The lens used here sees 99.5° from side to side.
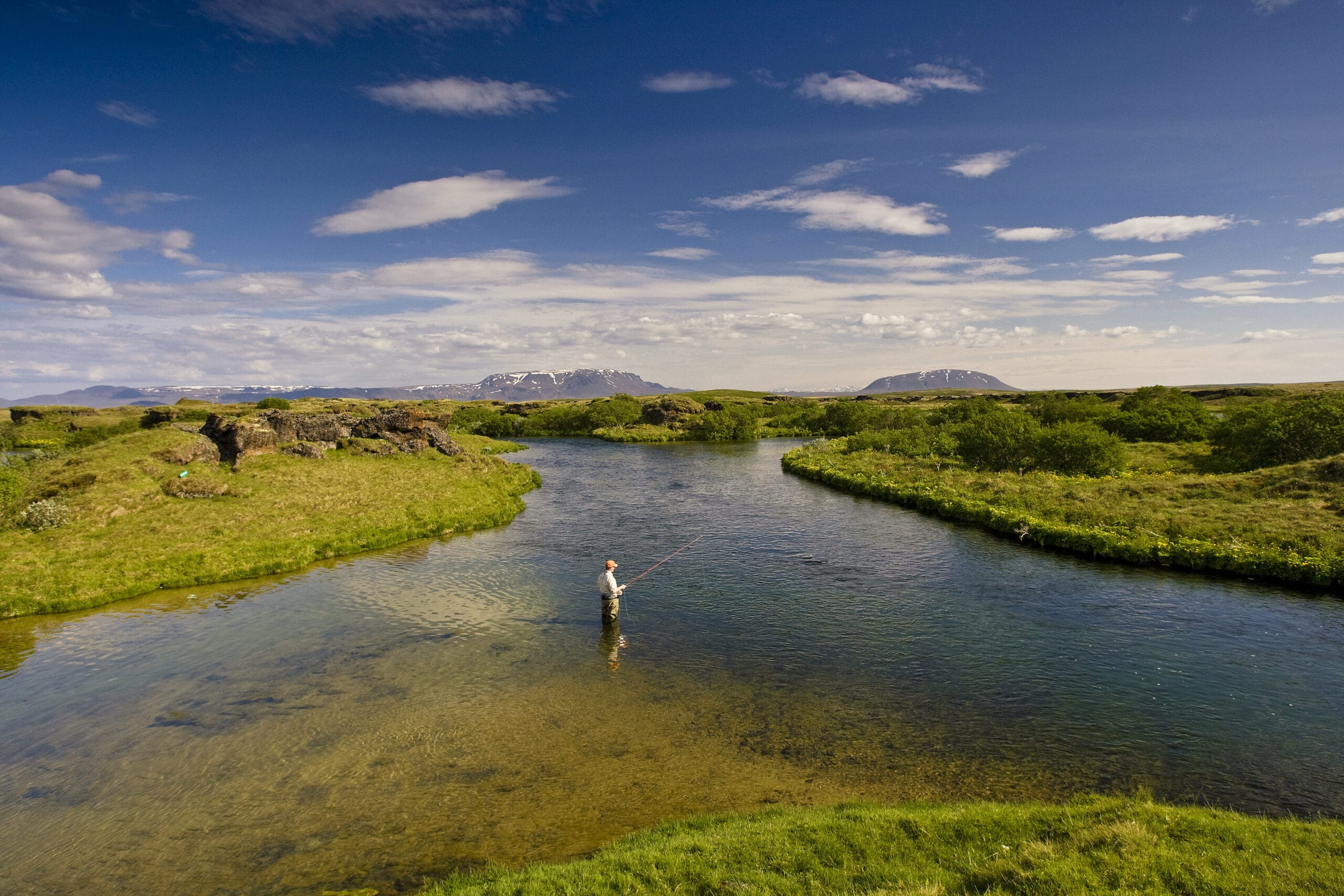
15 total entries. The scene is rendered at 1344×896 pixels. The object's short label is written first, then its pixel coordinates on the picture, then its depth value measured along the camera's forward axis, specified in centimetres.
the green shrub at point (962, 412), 9539
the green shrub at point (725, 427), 12025
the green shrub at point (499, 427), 13575
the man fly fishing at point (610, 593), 2247
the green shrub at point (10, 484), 3030
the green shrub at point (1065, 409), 8112
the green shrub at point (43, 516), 2844
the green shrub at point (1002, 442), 5775
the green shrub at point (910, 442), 6869
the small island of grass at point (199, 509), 2633
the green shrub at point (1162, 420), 7181
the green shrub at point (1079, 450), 5162
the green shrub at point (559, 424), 14400
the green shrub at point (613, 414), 14638
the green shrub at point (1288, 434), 4553
